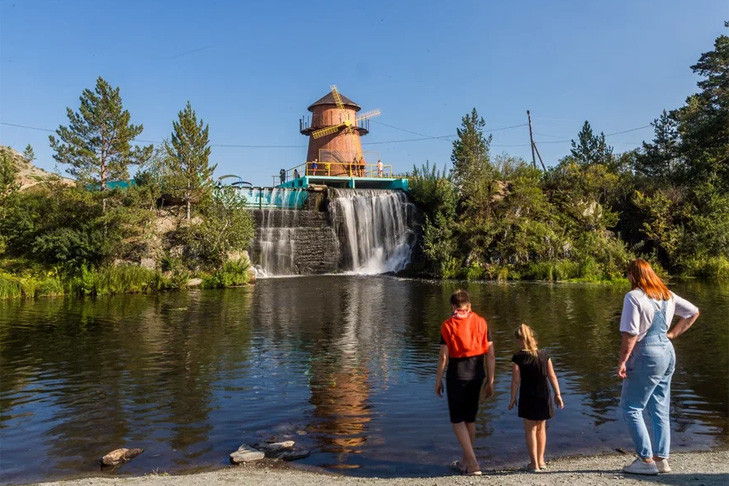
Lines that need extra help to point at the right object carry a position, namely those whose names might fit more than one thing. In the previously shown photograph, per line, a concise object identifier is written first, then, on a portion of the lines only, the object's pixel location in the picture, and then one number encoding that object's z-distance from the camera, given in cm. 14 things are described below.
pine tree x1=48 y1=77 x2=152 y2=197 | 3472
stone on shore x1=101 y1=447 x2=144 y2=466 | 706
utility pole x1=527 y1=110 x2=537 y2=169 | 5803
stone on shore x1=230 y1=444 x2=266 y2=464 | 706
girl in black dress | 633
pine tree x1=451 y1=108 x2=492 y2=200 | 4116
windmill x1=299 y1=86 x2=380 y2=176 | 5944
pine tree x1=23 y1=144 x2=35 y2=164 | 3709
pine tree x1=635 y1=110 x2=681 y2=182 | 4494
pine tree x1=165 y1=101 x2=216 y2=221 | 3700
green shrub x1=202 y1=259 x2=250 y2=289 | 3238
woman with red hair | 591
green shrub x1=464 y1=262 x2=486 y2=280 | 3653
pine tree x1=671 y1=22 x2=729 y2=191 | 3628
